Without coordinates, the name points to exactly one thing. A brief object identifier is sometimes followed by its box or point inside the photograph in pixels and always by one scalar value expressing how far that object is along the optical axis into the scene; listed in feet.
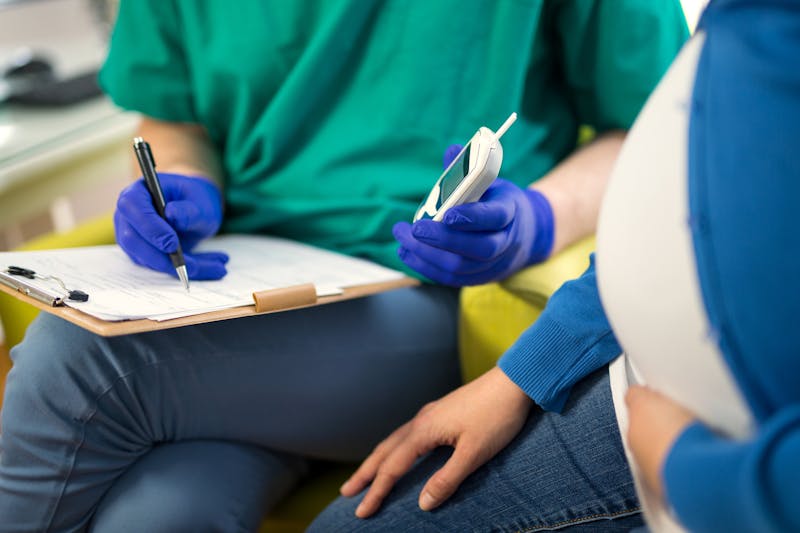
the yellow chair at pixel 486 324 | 2.60
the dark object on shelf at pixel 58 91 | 4.69
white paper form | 2.08
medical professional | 2.34
